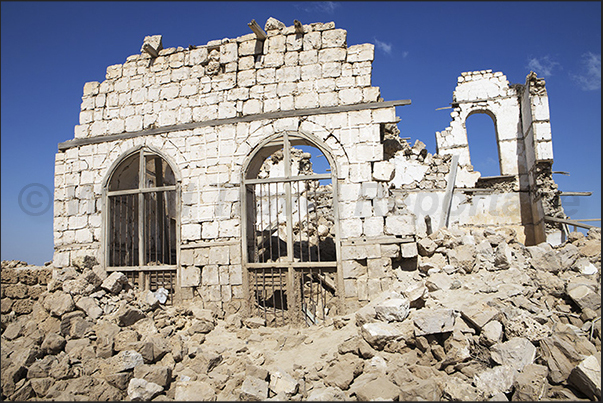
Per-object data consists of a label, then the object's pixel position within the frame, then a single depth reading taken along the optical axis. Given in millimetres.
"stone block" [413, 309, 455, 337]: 5250
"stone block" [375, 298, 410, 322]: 5789
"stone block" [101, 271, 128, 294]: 7160
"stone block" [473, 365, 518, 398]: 4590
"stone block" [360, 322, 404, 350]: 5418
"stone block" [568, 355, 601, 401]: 4336
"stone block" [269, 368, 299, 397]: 4941
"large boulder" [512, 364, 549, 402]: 4477
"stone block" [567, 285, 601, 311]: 5375
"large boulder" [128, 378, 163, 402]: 5008
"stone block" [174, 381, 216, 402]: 4945
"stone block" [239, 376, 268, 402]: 4859
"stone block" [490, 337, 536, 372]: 4809
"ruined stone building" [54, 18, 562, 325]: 7184
